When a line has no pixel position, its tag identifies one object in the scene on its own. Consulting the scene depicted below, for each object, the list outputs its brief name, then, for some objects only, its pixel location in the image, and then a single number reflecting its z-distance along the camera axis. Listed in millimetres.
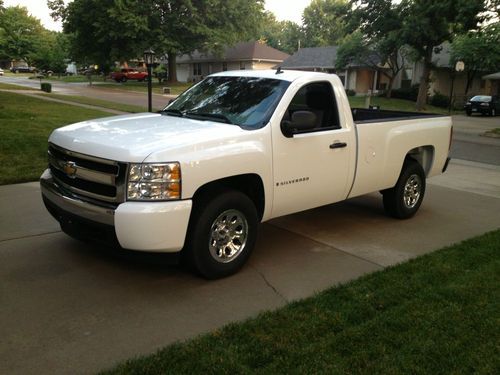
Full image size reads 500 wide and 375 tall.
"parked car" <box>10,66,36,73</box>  85750
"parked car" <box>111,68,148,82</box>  57531
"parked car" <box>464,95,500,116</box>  31328
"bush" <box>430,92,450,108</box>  38719
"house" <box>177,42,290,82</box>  57750
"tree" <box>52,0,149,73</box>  41469
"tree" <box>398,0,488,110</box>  21406
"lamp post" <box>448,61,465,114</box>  32688
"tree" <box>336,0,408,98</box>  30781
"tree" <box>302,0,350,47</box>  85938
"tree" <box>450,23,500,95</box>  35656
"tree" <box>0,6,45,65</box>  84375
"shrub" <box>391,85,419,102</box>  41678
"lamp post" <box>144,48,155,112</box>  14733
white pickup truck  3910
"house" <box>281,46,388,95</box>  48656
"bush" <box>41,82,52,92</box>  32406
